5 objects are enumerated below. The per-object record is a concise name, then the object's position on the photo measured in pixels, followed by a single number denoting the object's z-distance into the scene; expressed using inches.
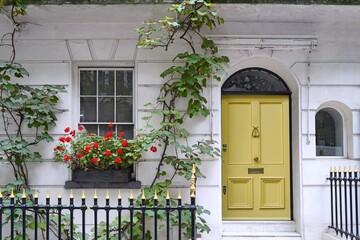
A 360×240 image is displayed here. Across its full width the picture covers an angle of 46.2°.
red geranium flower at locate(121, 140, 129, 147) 289.1
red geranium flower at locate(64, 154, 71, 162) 288.2
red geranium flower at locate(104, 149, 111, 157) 284.8
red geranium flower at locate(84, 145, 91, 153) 286.0
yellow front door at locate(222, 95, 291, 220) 317.7
